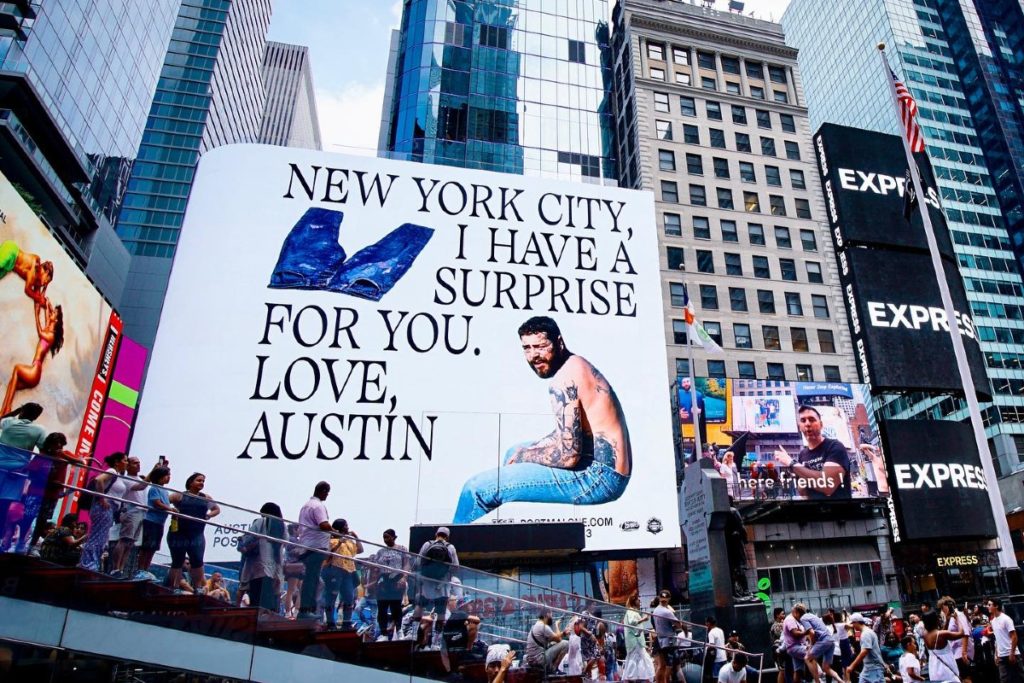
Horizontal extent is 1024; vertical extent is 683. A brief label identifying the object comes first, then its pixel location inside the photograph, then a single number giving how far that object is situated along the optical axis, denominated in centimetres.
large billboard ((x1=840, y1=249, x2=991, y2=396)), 4009
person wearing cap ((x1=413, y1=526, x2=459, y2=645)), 1046
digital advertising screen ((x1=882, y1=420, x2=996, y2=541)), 3747
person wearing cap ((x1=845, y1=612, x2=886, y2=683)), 1139
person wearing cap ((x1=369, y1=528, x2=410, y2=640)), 1025
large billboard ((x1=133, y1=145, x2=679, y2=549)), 2447
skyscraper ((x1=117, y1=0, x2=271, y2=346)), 9362
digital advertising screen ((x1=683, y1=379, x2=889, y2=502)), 3666
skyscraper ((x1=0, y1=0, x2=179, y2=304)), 4753
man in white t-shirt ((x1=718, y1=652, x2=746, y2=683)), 1238
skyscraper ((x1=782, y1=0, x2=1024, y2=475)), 7662
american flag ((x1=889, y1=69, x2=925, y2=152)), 1780
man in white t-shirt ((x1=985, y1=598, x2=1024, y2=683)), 1291
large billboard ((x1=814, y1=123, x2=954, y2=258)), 4241
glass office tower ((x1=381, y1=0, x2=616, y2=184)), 5256
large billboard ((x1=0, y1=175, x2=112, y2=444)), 1995
